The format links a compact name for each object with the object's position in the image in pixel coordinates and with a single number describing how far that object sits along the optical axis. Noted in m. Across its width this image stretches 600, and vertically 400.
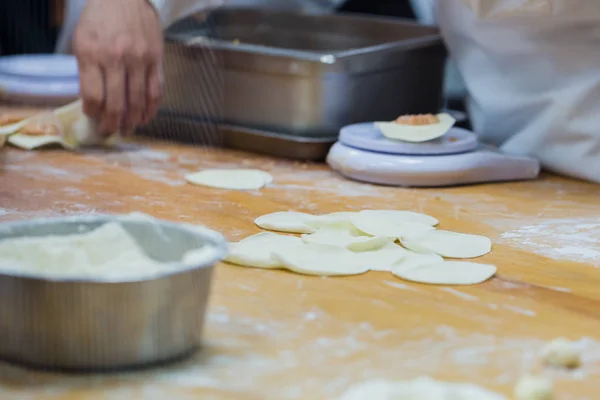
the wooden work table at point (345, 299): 1.31
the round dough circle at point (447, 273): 1.49
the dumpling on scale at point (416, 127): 1.80
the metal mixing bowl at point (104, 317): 1.24
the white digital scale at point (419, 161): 1.79
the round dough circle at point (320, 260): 1.49
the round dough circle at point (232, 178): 1.77
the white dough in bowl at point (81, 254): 1.33
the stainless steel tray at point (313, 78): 1.87
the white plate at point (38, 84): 2.18
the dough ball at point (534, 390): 1.24
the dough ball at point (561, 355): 1.34
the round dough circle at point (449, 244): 1.55
